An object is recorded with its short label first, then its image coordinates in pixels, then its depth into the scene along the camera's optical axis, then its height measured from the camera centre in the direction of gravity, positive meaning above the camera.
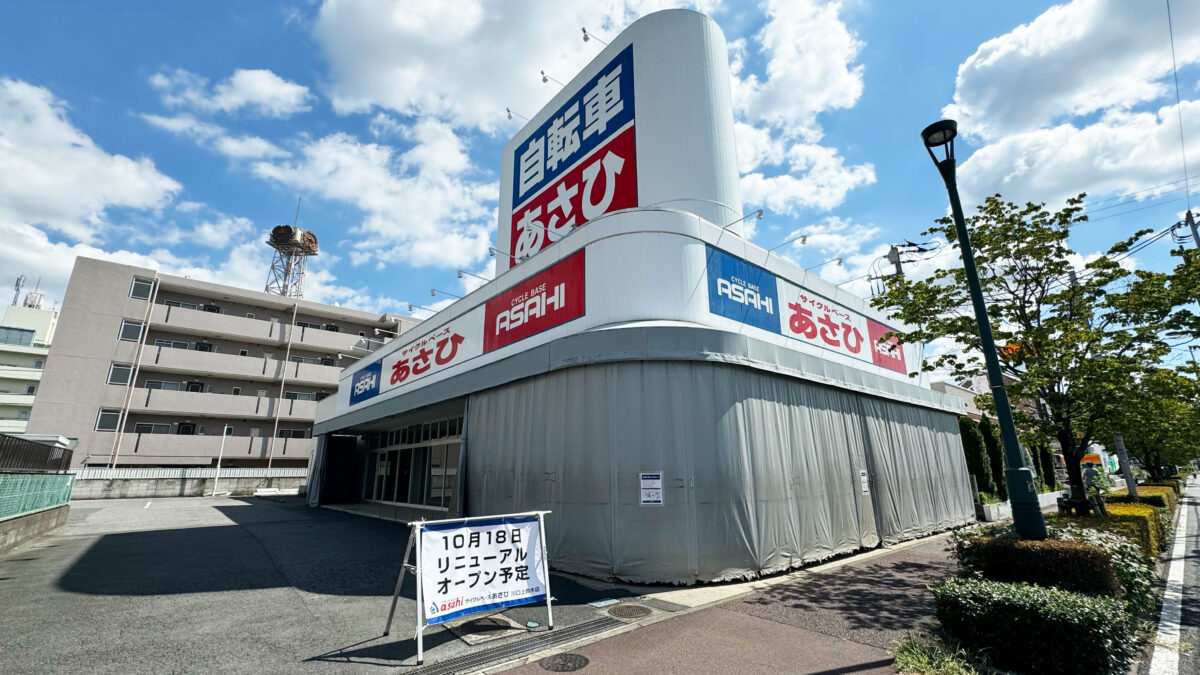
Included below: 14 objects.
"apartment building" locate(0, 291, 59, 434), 46.00 +11.43
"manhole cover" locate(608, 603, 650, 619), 6.20 -1.83
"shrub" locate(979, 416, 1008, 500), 20.92 +0.68
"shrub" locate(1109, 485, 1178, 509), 14.80 -1.05
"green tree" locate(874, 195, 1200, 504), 8.62 +2.73
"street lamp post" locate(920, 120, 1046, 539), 5.86 +0.61
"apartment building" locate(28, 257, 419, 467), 27.97 +5.96
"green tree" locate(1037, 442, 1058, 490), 27.23 -0.22
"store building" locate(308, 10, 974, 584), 8.12 +1.87
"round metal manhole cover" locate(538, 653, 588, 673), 4.59 -1.84
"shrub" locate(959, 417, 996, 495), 19.47 +0.36
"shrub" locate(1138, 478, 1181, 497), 26.35 -1.04
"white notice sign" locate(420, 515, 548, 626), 5.08 -1.09
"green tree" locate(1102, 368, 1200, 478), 8.77 +1.17
